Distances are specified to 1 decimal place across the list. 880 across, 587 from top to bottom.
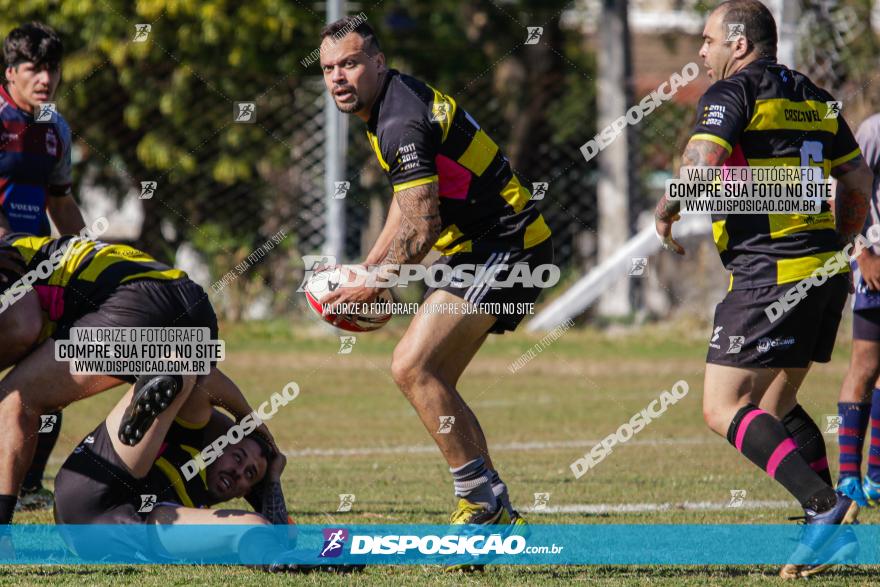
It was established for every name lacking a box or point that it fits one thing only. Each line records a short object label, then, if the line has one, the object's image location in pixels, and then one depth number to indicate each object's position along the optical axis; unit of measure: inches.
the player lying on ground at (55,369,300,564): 412.5
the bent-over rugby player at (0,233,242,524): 426.3
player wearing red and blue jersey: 566.3
